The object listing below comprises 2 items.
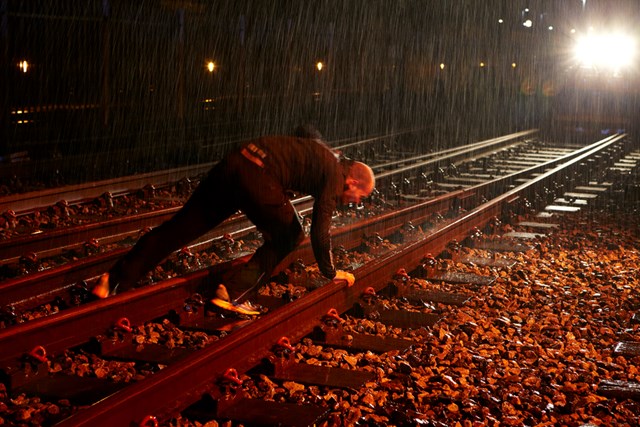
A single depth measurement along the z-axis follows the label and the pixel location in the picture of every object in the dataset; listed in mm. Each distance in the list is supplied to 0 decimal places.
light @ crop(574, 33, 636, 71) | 31406
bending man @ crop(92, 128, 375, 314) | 5523
